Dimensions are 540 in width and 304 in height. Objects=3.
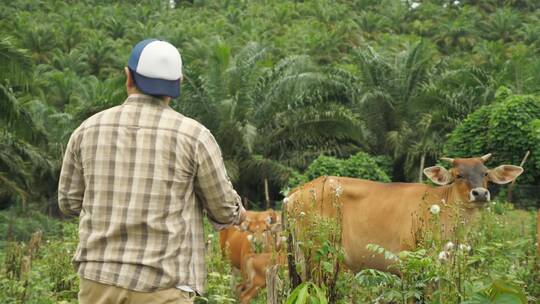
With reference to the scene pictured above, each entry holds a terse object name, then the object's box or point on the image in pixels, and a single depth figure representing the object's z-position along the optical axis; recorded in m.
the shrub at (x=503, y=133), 25.14
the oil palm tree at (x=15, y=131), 16.84
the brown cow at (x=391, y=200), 7.86
